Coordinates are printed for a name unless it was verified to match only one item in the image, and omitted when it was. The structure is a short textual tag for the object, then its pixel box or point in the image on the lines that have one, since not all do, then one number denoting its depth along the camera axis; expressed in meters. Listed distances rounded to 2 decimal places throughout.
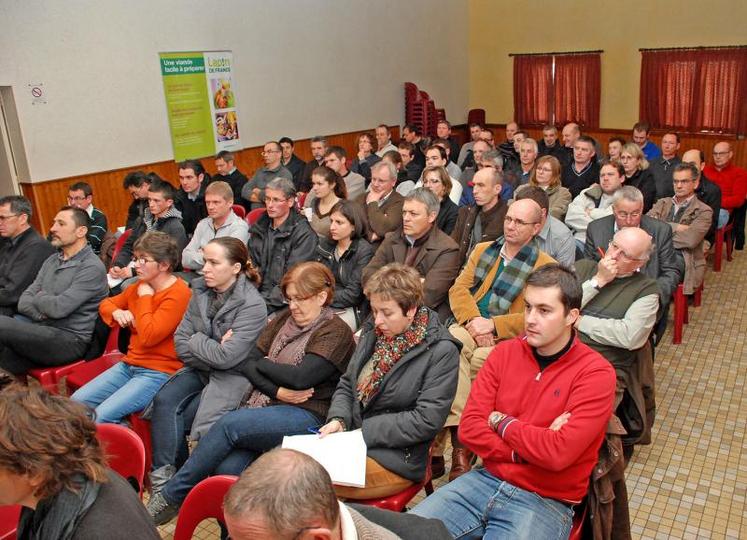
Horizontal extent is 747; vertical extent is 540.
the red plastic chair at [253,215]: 5.66
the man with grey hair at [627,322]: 2.83
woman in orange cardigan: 3.23
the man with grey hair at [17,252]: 4.11
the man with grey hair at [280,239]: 4.27
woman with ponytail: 3.01
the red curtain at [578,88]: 11.29
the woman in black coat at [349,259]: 3.93
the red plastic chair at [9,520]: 2.06
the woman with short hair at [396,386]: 2.37
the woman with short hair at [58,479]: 1.55
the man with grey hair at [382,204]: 4.92
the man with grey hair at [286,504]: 1.25
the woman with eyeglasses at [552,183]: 5.24
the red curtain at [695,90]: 9.79
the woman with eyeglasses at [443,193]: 4.83
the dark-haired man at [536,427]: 2.07
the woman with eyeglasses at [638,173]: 5.81
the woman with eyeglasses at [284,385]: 2.62
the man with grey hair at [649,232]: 3.93
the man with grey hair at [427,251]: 3.71
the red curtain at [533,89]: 11.95
